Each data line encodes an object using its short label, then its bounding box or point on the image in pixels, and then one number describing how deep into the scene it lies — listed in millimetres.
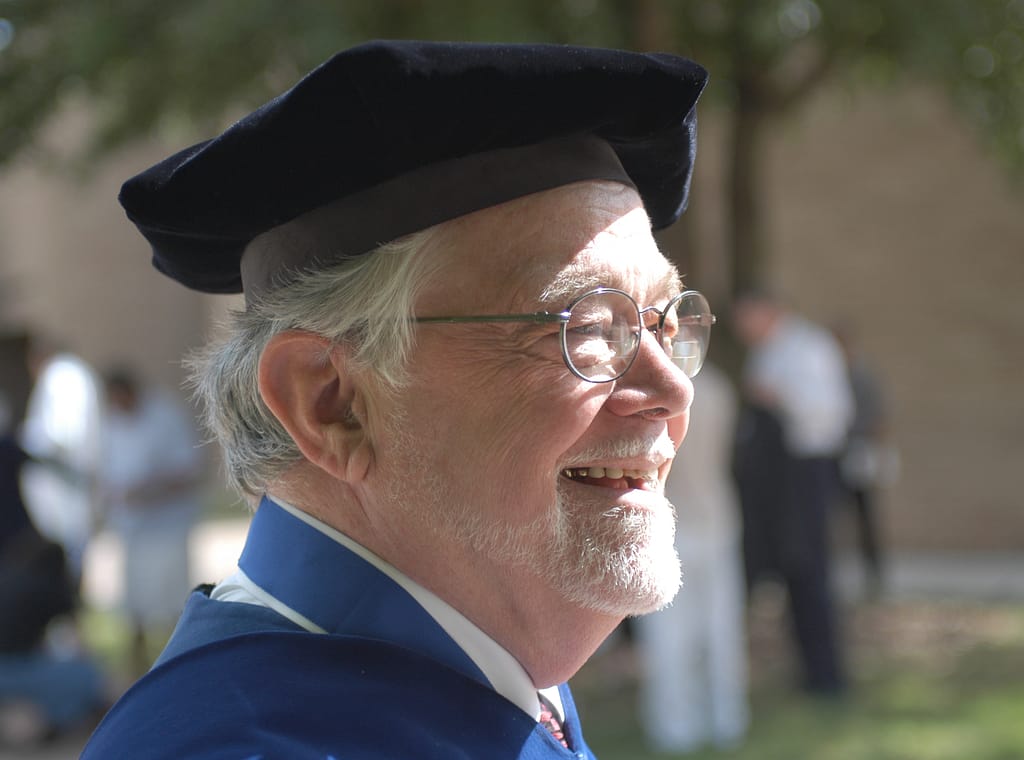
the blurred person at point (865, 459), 8578
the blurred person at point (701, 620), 5410
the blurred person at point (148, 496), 7309
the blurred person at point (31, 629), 5988
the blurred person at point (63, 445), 6289
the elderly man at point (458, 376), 1375
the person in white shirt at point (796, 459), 6230
